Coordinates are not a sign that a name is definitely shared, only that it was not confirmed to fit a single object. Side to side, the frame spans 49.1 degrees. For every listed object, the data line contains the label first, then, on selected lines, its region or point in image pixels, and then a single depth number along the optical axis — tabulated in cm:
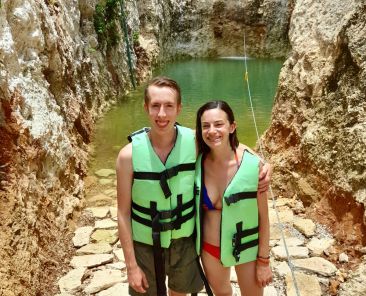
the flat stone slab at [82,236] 480
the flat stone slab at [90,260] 439
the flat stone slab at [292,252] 426
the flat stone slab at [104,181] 655
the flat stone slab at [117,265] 436
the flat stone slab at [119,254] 454
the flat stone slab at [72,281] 396
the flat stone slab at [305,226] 460
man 240
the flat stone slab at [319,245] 428
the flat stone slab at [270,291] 377
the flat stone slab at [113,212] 548
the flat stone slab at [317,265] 395
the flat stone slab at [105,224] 523
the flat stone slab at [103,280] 397
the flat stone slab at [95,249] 464
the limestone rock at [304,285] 371
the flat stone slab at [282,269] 403
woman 247
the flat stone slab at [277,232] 470
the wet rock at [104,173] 681
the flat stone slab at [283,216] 499
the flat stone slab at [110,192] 616
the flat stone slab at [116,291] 386
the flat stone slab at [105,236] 492
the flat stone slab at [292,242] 447
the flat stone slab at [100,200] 589
